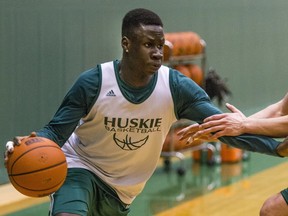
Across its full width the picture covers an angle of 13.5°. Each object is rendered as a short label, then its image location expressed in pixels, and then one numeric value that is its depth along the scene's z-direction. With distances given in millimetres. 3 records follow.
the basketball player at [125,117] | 7402
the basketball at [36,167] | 6718
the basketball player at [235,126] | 7295
